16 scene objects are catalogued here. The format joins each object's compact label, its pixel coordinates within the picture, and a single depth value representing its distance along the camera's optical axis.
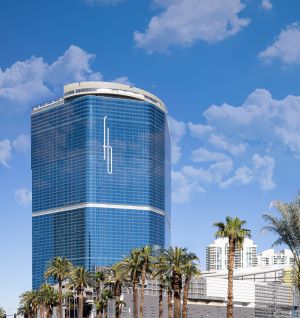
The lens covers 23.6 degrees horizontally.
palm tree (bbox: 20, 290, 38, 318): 177.38
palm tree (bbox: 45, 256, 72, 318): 132.62
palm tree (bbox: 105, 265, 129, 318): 114.26
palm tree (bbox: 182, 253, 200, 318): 90.81
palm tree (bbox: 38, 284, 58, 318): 165.88
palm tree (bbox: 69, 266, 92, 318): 127.19
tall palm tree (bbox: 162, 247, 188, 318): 90.44
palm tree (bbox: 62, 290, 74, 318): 180.71
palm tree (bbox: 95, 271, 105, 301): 141.25
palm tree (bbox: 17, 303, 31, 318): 194.35
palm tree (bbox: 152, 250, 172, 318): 92.94
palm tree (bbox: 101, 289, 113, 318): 150.00
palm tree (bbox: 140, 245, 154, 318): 103.73
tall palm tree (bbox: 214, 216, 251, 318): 74.62
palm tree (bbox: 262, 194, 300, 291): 62.97
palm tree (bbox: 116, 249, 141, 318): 104.19
